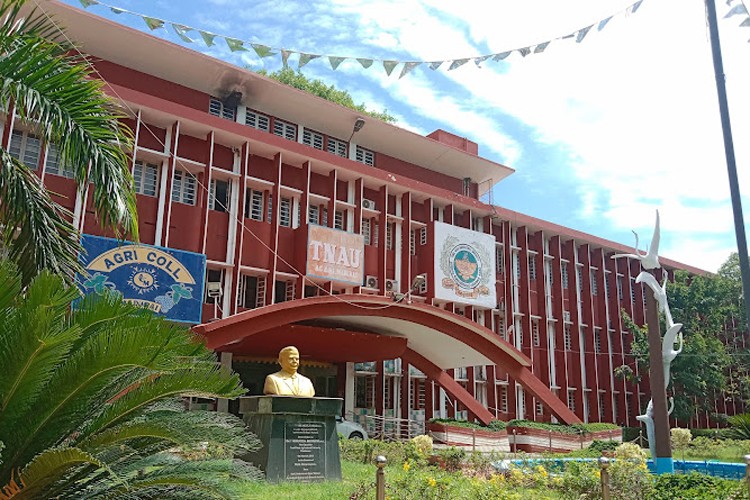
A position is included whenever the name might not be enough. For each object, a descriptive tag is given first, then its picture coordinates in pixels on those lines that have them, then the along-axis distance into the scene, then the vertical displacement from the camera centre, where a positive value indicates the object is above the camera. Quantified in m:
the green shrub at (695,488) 8.19 -0.97
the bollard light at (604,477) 7.16 -0.70
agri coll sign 16.14 +3.19
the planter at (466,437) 20.02 -0.82
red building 18.97 +5.59
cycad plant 4.65 +0.01
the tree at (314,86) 34.84 +16.83
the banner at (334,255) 20.72 +4.73
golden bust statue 10.93 +0.41
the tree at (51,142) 6.90 +2.80
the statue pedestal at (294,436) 10.27 -0.47
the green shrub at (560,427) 21.86 -0.51
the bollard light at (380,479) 6.58 -0.71
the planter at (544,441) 21.55 -0.96
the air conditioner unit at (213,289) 18.50 +3.18
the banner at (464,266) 24.14 +5.26
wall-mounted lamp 24.45 +10.34
